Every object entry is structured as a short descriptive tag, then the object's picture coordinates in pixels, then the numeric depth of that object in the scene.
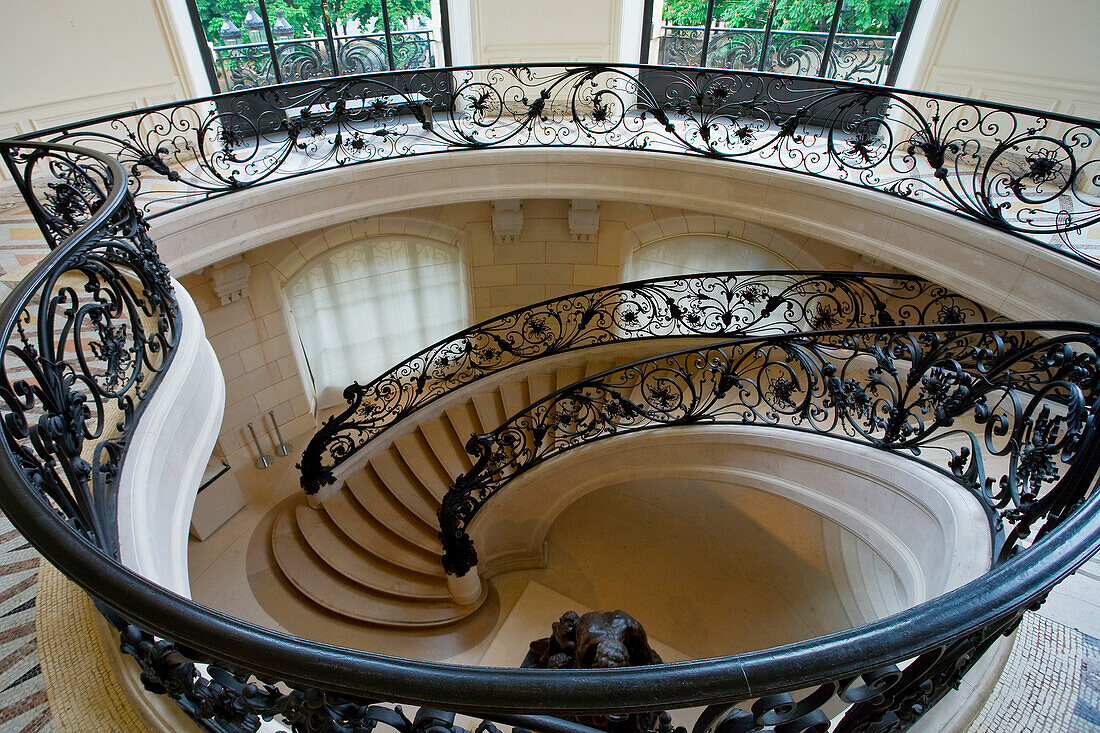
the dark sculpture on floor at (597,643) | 4.05
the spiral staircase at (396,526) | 6.79
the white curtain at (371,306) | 8.52
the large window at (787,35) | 7.42
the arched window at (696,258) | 8.68
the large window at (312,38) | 7.19
